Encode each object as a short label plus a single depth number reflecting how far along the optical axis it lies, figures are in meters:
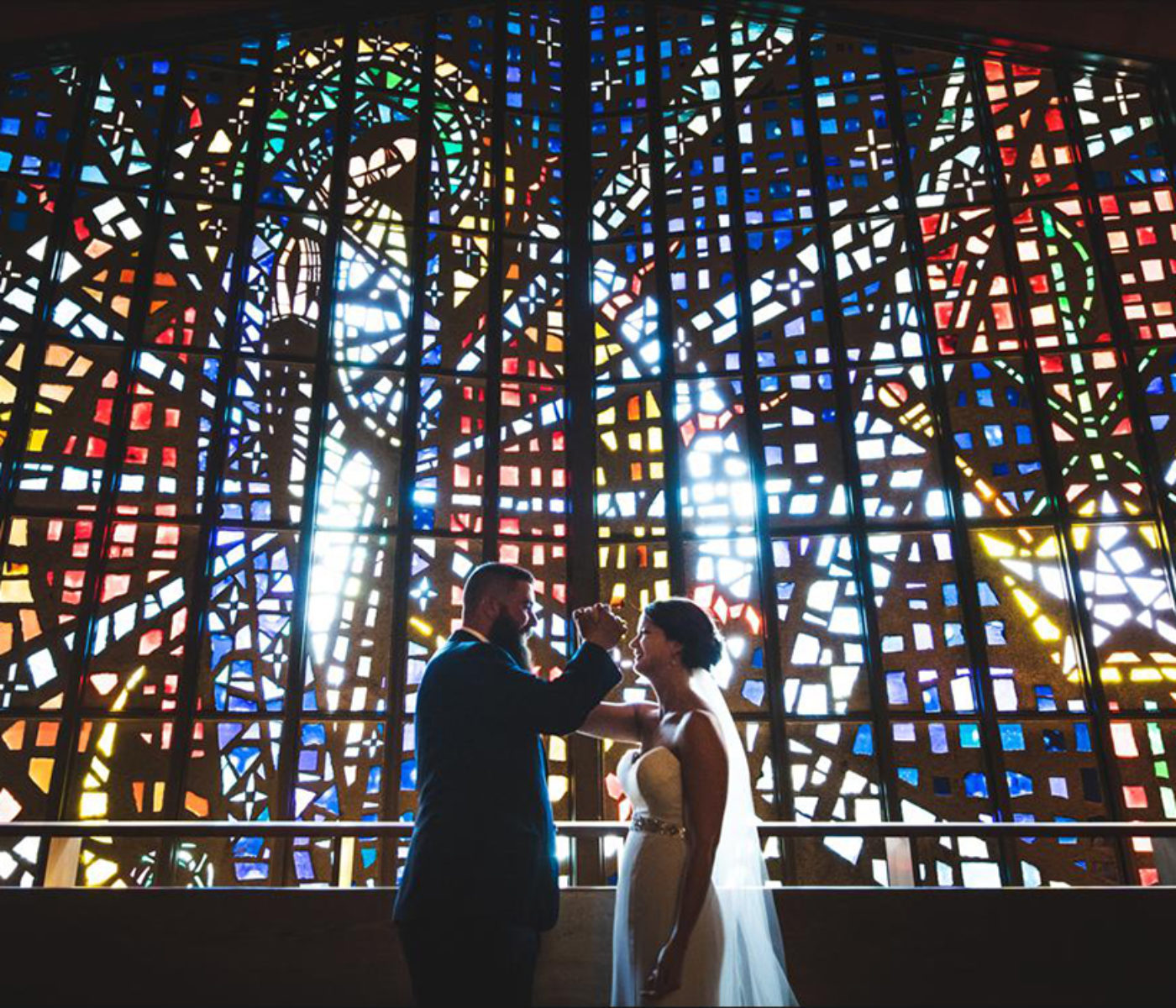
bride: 2.33
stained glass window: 4.54
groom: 2.07
